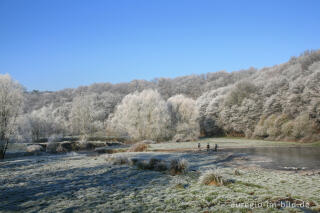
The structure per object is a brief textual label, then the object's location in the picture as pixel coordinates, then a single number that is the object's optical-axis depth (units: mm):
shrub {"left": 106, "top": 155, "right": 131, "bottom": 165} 20719
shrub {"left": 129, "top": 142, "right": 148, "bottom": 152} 35156
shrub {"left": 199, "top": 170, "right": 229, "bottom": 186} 11688
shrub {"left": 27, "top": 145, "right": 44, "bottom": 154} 35312
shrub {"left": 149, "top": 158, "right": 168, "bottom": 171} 16781
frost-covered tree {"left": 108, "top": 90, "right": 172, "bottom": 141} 52688
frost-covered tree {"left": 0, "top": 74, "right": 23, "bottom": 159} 28250
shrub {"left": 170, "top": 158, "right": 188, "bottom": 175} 15195
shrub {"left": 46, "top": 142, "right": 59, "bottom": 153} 39053
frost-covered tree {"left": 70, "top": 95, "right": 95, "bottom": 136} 52375
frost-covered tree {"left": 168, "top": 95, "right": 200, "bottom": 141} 55922
